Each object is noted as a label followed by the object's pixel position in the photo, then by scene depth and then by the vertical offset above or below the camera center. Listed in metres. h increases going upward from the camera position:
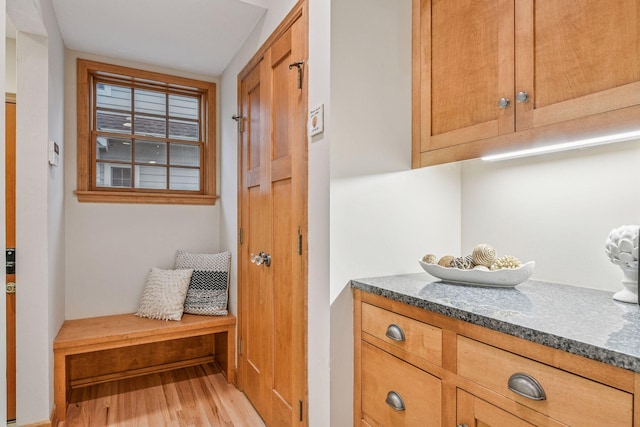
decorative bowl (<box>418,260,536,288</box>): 1.25 -0.22
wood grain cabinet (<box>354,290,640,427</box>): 0.71 -0.40
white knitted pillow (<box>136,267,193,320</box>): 2.67 -0.61
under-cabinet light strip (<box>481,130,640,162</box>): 1.02 +0.22
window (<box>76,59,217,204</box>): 2.78 +0.61
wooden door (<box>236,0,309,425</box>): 1.65 +0.00
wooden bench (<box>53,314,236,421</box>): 2.28 -1.02
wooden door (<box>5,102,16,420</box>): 2.07 -0.15
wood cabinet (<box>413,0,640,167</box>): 0.96 +0.44
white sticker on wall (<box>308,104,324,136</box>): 1.50 +0.38
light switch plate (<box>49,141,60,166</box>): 2.08 +0.35
